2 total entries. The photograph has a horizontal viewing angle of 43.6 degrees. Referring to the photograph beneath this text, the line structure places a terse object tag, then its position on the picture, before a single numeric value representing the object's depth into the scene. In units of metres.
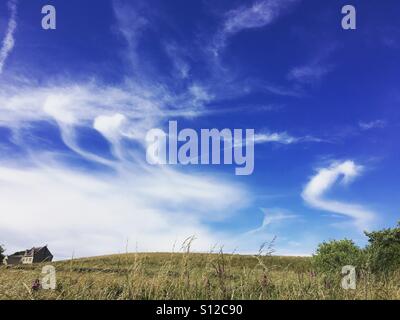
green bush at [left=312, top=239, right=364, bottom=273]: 24.11
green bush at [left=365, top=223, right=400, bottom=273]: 20.11
